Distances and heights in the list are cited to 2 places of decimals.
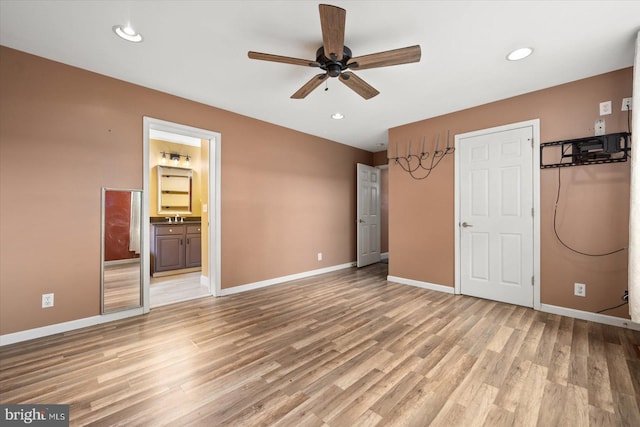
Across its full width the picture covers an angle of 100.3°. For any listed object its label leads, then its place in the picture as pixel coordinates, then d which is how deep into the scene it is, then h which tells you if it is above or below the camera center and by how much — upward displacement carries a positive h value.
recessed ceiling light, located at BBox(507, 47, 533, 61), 2.36 +1.46
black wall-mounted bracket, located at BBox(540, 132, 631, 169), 2.68 +0.68
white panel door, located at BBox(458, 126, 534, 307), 3.24 -0.02
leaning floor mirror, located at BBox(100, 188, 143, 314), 2.84 -0.39
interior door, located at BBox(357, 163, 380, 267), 5.70 -0.01
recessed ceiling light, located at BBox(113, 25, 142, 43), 2.11 +1.48
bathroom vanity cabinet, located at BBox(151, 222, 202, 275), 4.69 -0.59
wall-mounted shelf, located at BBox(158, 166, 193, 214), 5.47 +0.54
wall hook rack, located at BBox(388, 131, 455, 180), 3.96 +0.86
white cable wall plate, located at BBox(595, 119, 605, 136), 2.78 +0.91
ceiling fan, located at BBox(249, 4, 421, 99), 1.71 +1.22
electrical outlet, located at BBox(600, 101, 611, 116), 2.76 +1.11
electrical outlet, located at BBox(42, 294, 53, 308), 2.51 -0.80
